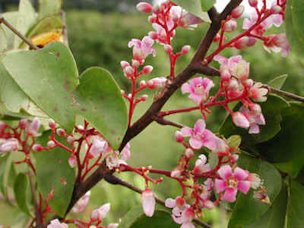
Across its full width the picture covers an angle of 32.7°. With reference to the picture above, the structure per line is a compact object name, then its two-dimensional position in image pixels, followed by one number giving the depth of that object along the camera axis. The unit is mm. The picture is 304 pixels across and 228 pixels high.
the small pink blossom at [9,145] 182
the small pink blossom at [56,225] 163
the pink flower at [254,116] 144
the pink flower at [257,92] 142
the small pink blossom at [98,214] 177
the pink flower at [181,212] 150
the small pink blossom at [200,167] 150
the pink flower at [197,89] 149
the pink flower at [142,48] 159
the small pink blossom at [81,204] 207
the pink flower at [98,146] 153
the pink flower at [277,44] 150
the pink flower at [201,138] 146
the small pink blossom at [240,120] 143
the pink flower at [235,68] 143
